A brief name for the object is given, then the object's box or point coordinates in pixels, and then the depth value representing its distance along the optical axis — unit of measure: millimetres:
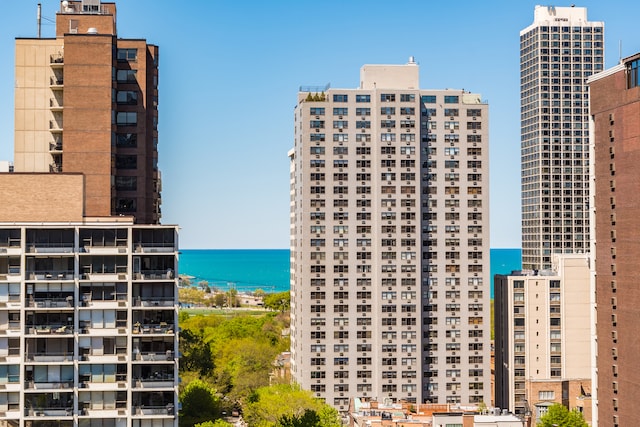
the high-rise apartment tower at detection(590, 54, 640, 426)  118438
